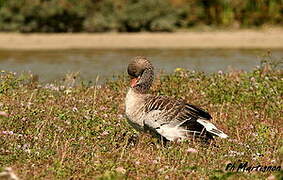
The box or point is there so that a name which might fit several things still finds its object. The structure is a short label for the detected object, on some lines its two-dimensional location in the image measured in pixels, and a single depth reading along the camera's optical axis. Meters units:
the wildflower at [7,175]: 12.01
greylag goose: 17.66
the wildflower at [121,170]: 14.46
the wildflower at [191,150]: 16.39
